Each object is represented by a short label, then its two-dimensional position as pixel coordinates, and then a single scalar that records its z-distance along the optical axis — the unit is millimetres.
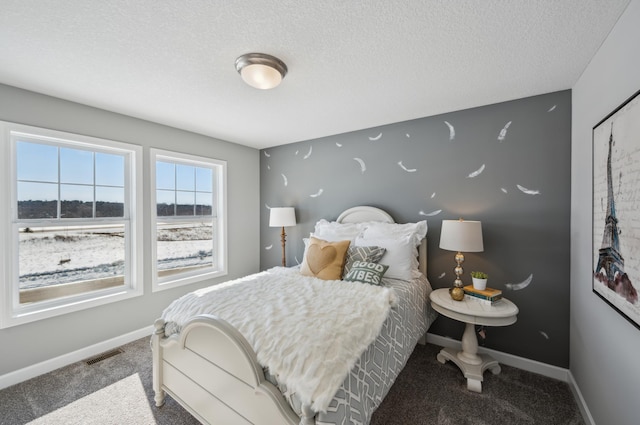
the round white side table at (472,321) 1970
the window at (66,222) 2201
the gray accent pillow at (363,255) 2533
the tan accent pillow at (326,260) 2455
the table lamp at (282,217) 3650
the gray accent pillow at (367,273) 2246
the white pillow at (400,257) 2492
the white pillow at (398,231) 2672
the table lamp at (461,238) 2205
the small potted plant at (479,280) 2242
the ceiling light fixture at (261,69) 1731
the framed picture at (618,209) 1199
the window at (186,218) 3182
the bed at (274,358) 1153
